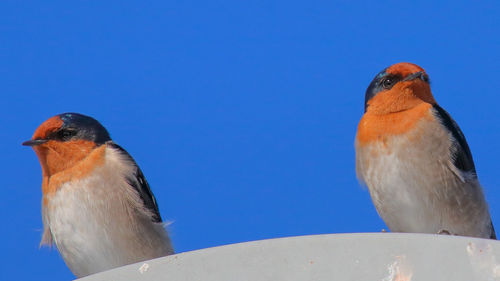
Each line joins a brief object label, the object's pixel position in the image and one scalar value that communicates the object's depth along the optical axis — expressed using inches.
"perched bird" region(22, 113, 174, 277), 180.4
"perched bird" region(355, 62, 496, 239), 186.7
